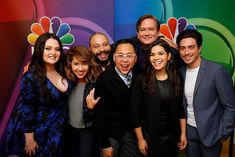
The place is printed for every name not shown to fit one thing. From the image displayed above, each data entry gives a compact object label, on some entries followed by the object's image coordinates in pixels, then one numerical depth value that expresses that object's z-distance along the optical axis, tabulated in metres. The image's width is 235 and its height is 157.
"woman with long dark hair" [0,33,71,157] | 2.00
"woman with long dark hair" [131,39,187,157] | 1.98
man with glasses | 2.03
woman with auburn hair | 2.17
